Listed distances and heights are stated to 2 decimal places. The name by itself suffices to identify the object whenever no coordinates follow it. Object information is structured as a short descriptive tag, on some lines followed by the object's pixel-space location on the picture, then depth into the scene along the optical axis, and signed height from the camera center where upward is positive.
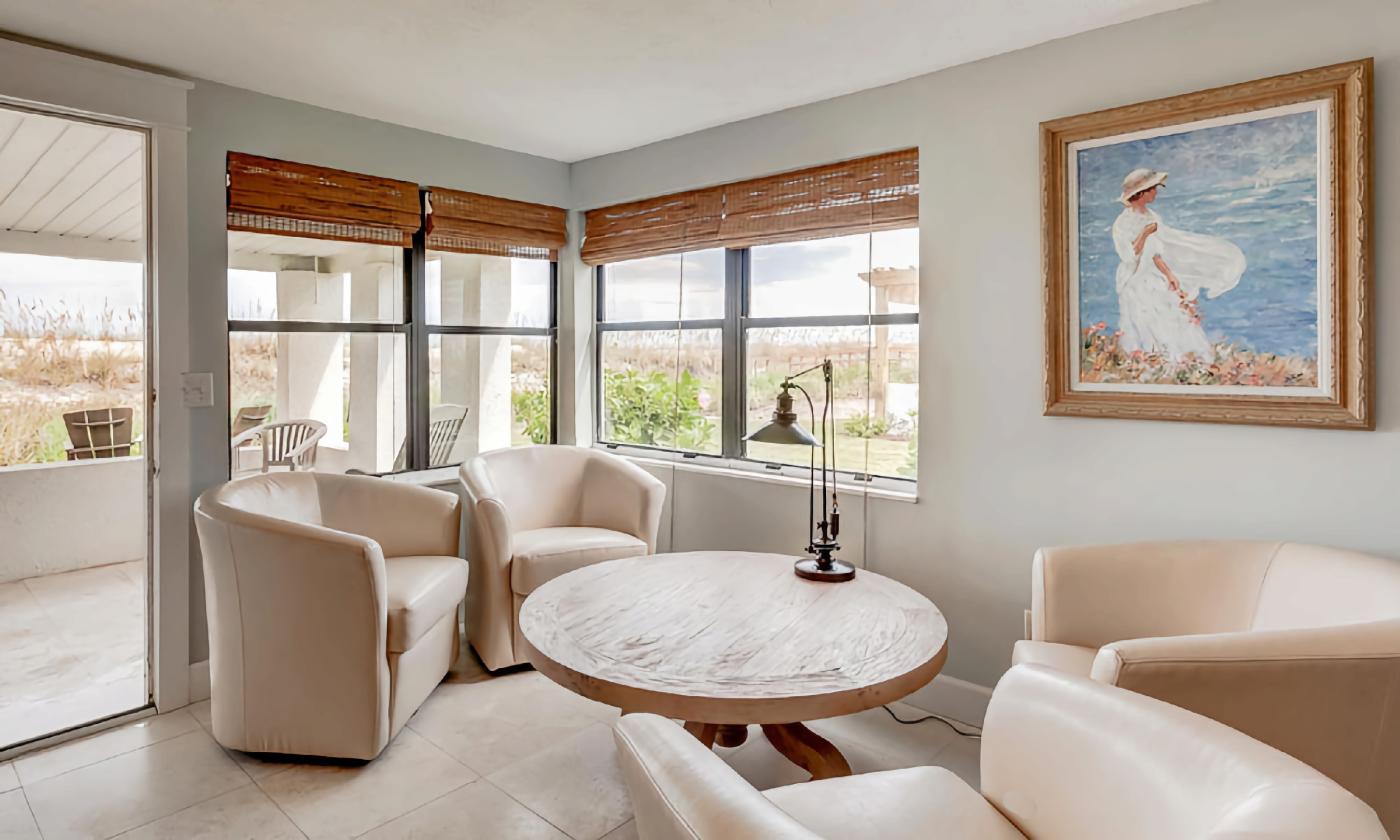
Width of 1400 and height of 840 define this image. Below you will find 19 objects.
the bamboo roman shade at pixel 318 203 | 3.21 +0.94
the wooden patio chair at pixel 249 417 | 3.26 -0.03
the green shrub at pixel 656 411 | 4.09 +0.00
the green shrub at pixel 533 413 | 4.37 -0.01
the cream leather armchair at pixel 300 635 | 2.46 -0.74
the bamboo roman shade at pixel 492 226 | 3.88 +0.99
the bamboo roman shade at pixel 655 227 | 3.84 +0.99
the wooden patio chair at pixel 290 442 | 3.40 -0.14
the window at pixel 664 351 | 4.02 +0.33
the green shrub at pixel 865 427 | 3.29 -0.07
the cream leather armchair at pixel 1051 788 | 0.93 -0.53
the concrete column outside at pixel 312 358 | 3.44 +0.25
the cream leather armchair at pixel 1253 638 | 1.50 -0.53
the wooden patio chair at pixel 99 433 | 4.43 -0.13
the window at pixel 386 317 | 3.32 +0.47
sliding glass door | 3.19 -0.06
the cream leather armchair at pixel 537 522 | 3.26 -0.53
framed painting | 2.12 +0.47
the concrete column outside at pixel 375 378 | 3.70 +0.16
